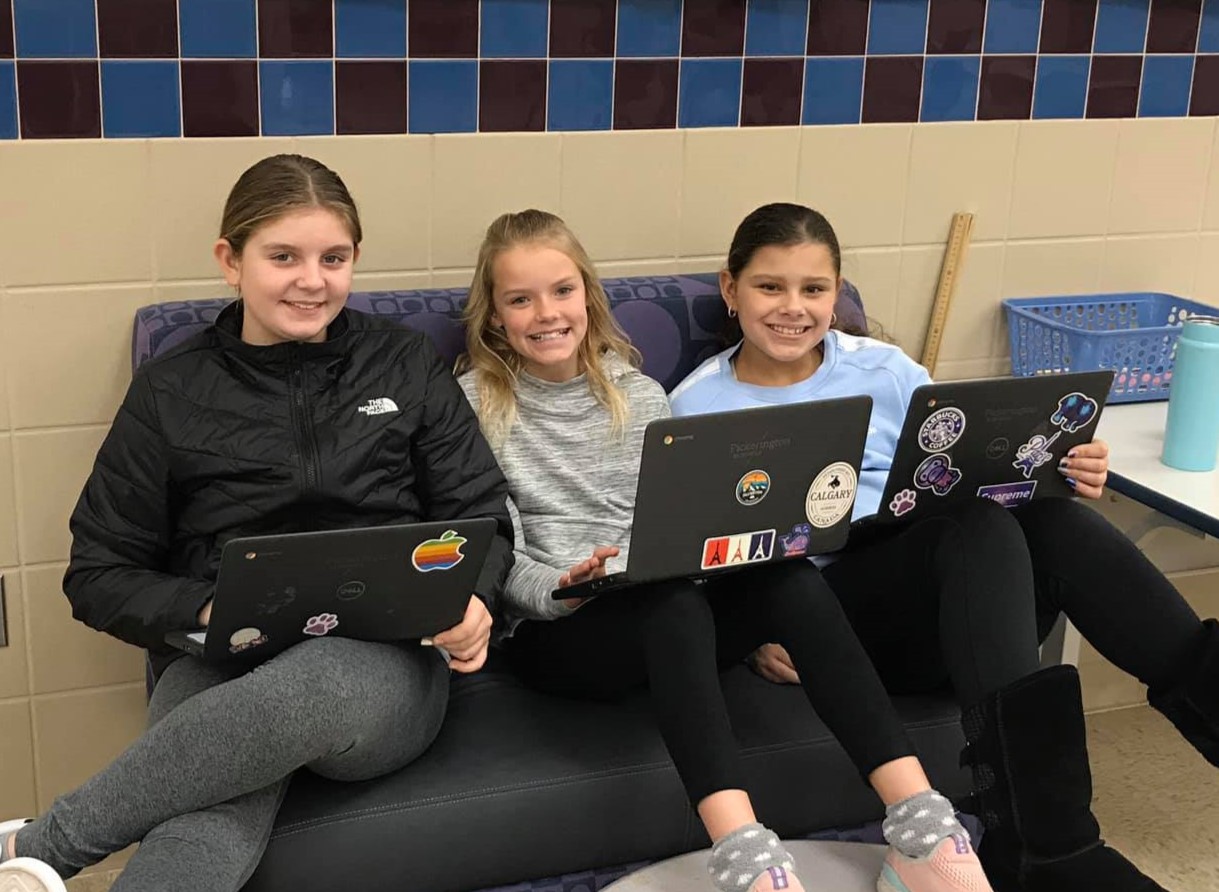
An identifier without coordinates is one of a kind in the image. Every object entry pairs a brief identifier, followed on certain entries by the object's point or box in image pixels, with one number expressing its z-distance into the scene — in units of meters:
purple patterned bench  1.70
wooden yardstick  2.60
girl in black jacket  1.58
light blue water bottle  2.17
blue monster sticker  1.88
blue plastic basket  2.50
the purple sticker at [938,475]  1.87
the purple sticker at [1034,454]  1.91
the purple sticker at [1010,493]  1.95
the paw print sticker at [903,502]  1.90
